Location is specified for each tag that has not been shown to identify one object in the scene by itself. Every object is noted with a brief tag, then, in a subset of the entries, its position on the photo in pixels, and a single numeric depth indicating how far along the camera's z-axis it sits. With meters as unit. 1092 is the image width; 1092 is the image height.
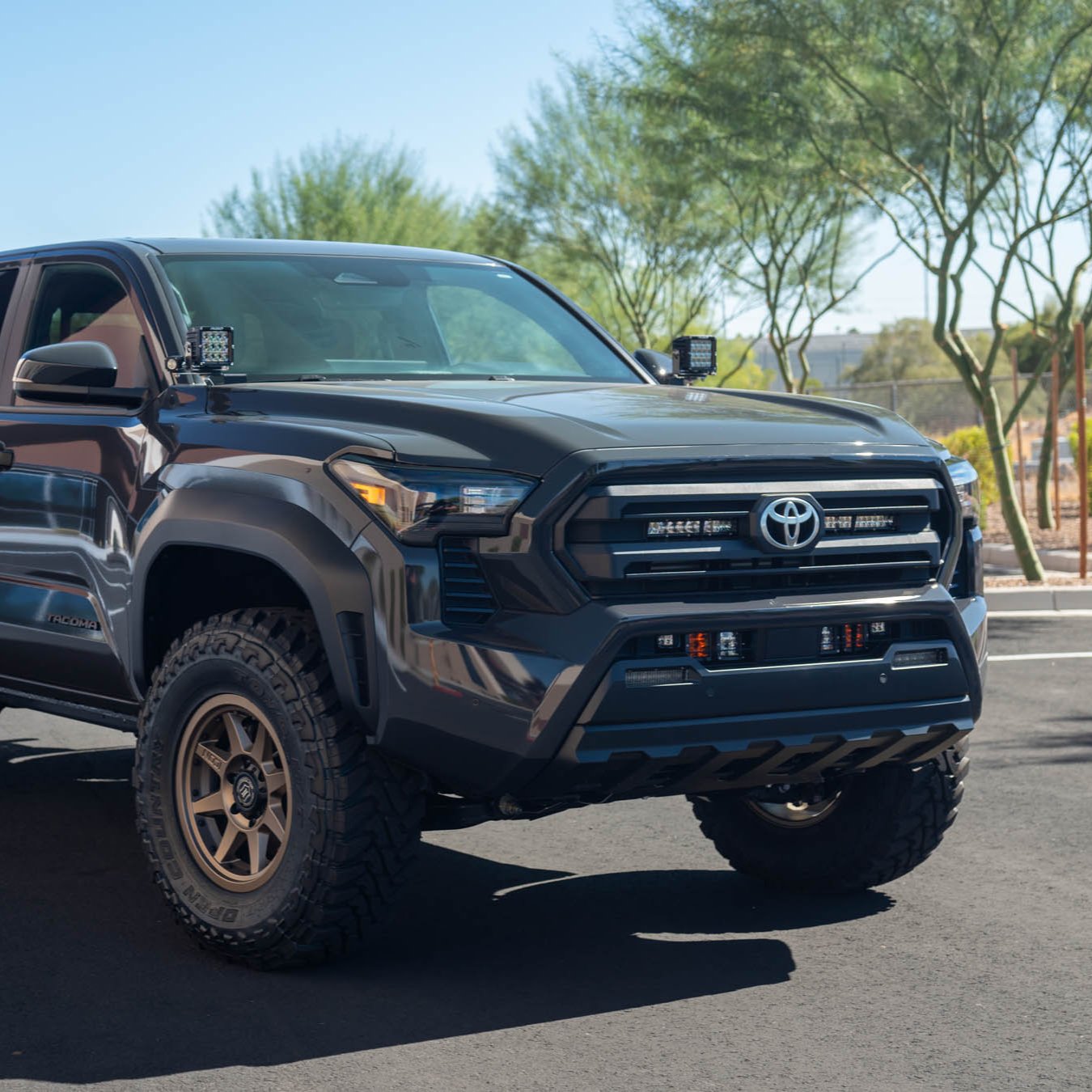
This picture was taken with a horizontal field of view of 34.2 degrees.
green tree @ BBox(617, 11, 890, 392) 18.38
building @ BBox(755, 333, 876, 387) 96.50
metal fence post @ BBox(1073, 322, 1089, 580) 14.54
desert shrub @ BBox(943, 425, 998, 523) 23.64
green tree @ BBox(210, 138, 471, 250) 40.44
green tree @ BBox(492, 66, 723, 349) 33.81
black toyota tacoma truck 4.15
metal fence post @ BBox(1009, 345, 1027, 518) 22.17
